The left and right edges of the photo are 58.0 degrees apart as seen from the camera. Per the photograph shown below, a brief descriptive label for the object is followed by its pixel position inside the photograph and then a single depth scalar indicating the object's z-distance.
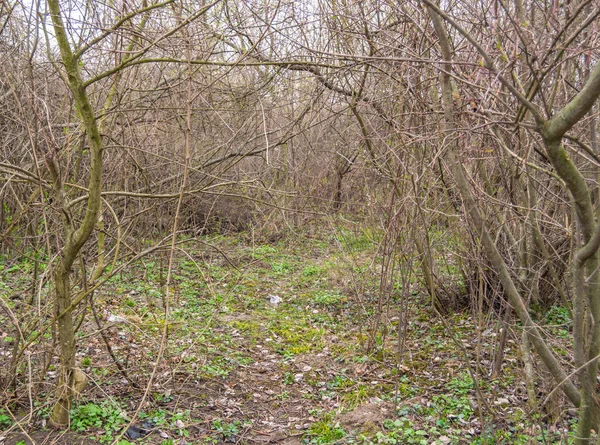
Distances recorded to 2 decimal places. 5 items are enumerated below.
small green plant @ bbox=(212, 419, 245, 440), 3.93
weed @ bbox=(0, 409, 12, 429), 3.54
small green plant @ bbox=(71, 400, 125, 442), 3.61
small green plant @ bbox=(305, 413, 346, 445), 3.88
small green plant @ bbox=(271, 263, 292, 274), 8.80
